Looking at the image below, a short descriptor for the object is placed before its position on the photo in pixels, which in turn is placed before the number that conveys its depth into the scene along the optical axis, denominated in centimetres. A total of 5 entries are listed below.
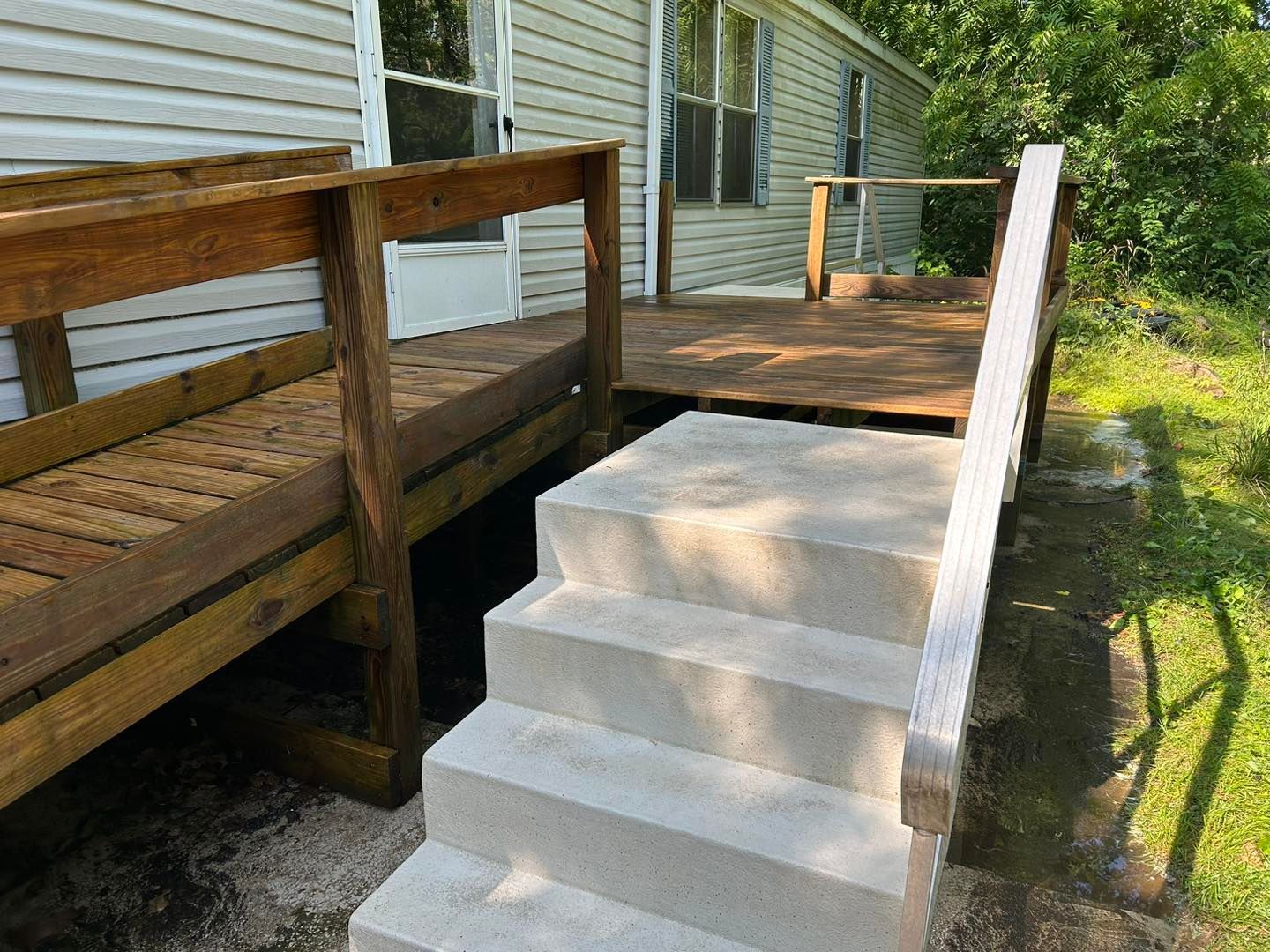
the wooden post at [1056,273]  531
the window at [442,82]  426
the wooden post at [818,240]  638
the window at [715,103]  732
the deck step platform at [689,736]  179
